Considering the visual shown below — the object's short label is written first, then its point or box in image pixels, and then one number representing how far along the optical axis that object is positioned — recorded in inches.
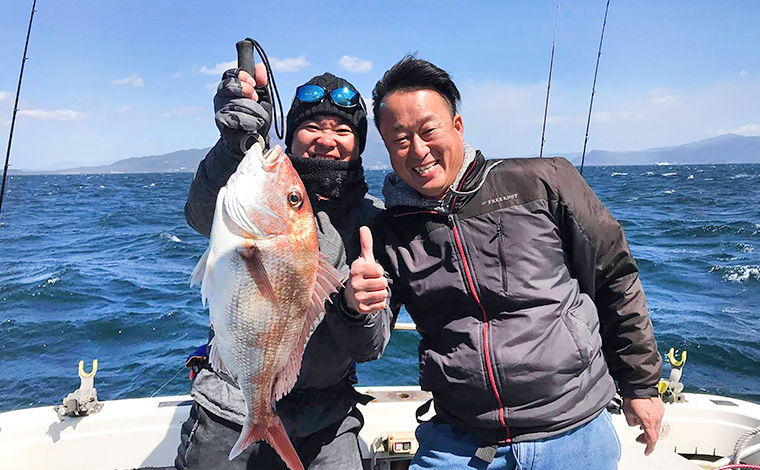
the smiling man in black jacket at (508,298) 95.0
